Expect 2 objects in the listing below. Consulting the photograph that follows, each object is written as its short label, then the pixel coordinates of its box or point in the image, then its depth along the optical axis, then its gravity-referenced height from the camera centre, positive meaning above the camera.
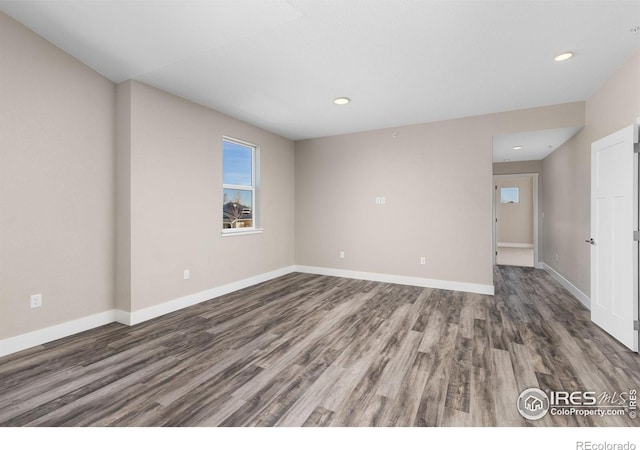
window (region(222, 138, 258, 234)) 4.52 +0.57
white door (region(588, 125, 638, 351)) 2.54 -0.14
